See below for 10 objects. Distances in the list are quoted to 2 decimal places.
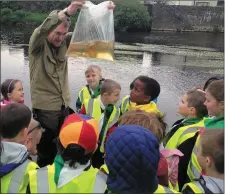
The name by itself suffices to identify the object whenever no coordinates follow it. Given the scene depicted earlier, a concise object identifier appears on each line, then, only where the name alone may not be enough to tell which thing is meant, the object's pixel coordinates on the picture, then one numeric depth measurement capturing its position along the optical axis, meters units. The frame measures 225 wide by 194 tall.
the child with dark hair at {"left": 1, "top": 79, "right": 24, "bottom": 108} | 1.99
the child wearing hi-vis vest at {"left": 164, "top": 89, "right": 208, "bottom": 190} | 1.61
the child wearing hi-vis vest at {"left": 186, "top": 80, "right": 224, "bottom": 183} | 1.51
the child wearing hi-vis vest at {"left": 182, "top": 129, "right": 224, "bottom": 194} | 1.09
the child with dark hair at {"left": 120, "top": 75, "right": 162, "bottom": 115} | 1.96
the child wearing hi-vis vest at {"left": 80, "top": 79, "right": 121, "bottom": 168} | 2.07
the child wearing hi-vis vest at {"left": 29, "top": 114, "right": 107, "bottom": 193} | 1.12
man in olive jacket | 1.92
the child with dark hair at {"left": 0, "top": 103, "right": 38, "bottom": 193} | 1.19
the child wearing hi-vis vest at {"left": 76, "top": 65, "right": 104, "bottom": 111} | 2.35
